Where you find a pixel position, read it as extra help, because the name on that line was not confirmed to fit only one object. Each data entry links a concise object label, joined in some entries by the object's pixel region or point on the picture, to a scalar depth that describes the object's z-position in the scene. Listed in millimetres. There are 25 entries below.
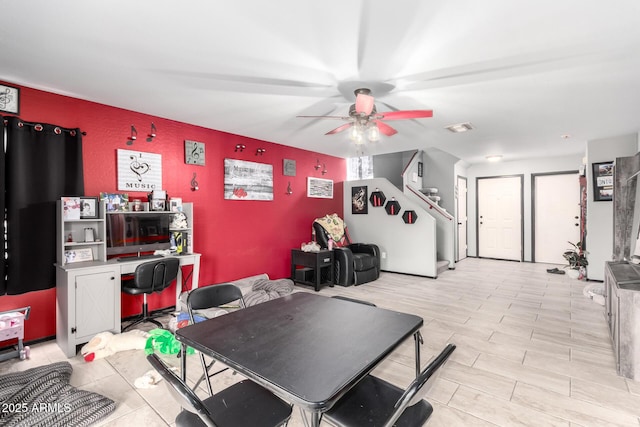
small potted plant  5324
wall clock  4090
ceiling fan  2637
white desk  2764
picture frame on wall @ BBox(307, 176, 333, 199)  5973
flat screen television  3311
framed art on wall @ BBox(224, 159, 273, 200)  4566
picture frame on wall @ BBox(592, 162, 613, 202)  4855
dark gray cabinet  2316
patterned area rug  1845
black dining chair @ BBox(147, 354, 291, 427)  1222
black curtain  2805
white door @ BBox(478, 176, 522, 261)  7273
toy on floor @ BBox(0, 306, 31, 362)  2643
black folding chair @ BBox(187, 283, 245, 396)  2135
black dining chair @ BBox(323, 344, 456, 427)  1157
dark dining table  1117
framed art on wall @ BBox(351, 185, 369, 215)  6422
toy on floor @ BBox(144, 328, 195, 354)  2803
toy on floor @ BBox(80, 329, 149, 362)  2689
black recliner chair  5199
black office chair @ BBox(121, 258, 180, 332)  3092
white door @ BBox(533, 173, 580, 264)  6598
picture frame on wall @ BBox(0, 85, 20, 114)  2752
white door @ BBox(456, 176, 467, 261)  7496
